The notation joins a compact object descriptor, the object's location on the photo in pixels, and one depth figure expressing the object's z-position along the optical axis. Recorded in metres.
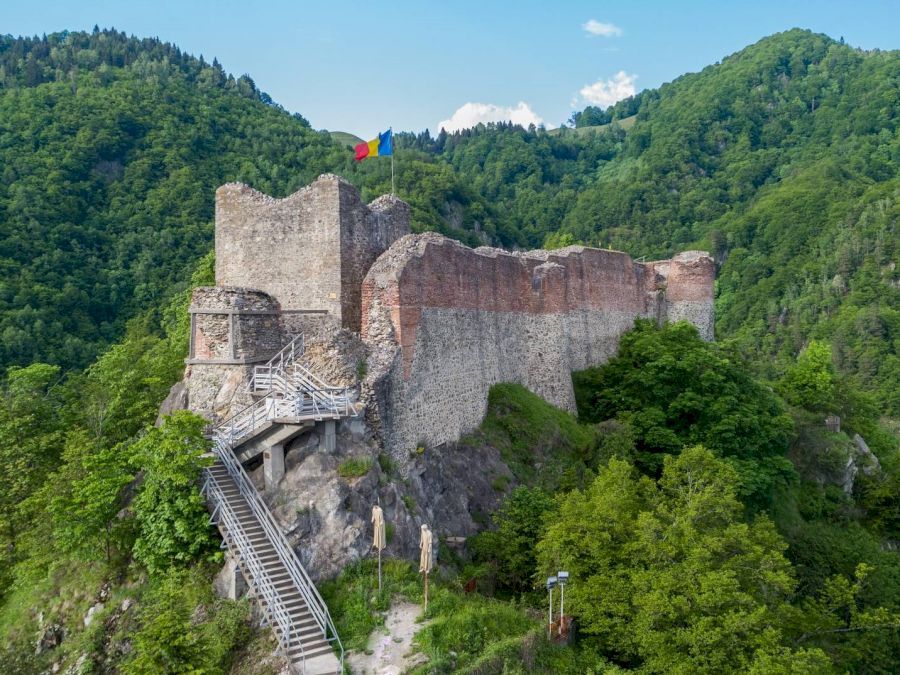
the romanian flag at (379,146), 24.55
